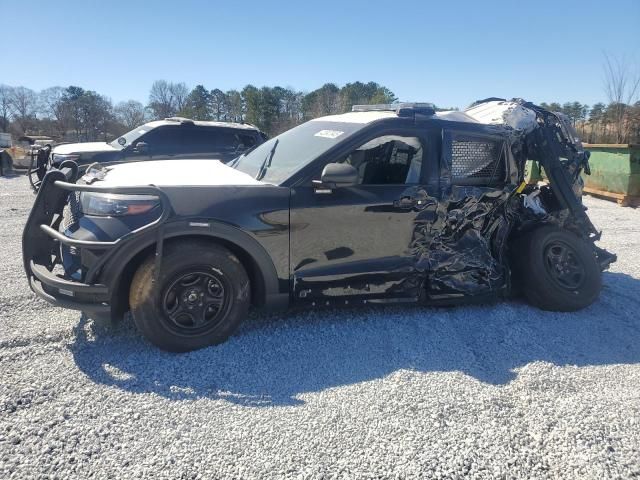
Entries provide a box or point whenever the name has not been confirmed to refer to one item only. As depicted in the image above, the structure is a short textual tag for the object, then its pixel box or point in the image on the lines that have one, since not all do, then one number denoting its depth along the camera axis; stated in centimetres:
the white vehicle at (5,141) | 2748
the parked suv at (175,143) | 859
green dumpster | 1072
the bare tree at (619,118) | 1888
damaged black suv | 310
